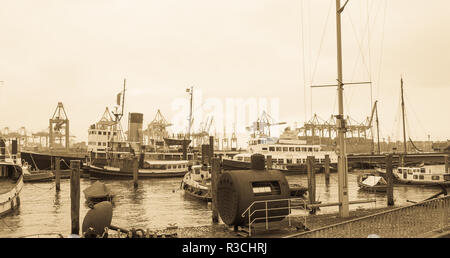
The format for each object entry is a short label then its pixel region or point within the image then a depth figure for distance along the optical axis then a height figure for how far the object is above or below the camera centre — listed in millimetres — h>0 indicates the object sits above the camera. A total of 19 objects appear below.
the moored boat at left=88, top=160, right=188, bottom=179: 65875 -5773
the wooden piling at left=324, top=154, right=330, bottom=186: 61862 -5520
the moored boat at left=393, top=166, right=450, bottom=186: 48000 -5719
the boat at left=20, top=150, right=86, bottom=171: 82688 -3941
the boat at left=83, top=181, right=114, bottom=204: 36334 -5618
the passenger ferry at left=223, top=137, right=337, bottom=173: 73625 -3335
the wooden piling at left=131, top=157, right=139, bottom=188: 54312 -5066
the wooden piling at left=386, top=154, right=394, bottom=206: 28734 -3926
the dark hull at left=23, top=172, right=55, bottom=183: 63000 -6449
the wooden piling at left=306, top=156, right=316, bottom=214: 26766 -3164
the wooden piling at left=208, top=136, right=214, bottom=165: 63675 -1764
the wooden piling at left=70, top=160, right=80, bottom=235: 21266 -3171
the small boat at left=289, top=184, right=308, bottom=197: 39906 -6048
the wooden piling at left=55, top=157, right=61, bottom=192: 49934 -4913
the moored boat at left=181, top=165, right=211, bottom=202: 38062 -5343
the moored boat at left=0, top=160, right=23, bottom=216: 31234 -4590
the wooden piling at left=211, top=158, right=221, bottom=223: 22859 -2686
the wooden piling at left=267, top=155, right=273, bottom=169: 41259 -2706
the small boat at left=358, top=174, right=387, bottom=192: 47062 -6427
